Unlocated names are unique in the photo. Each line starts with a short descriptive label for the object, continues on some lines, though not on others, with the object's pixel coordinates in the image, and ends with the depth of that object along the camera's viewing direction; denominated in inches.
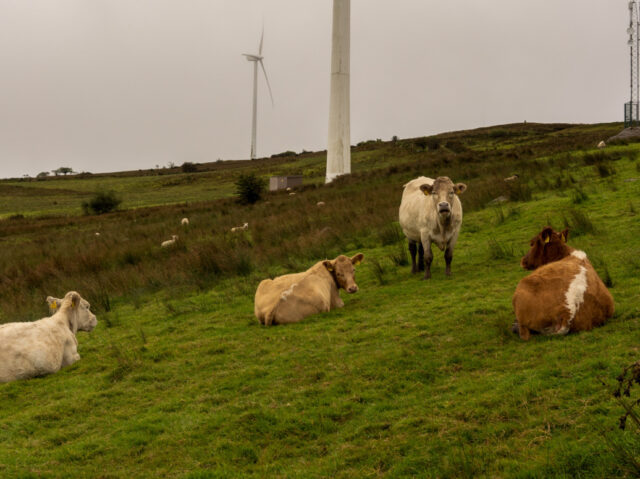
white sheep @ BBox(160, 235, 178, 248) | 890.9
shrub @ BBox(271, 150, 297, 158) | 4842.3
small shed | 2201.0
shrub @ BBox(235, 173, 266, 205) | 1485.0
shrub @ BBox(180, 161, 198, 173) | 4129.7
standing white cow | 478.0
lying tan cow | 412.2
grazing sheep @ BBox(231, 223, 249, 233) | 948.6
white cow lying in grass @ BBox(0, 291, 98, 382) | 354.9
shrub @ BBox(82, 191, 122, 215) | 1963.6
